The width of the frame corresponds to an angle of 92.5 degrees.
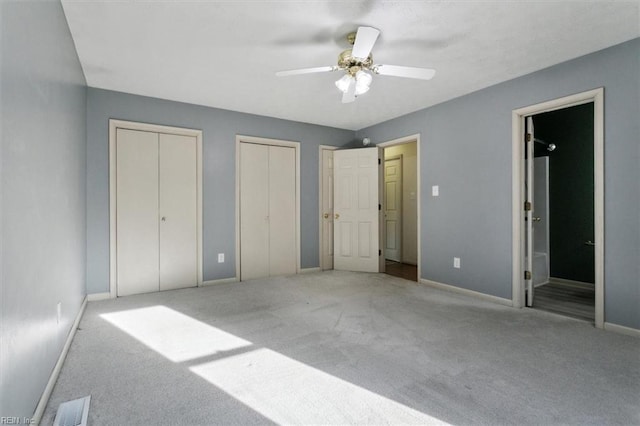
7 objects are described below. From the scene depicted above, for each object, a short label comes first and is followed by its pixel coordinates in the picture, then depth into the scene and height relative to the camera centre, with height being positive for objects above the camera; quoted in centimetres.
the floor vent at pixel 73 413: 143 -97
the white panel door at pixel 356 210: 481 +3
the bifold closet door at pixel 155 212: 358 +1
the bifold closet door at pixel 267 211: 438 +2
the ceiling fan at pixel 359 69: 222 +115
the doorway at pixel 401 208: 485 +3
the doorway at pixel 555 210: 317 +1
